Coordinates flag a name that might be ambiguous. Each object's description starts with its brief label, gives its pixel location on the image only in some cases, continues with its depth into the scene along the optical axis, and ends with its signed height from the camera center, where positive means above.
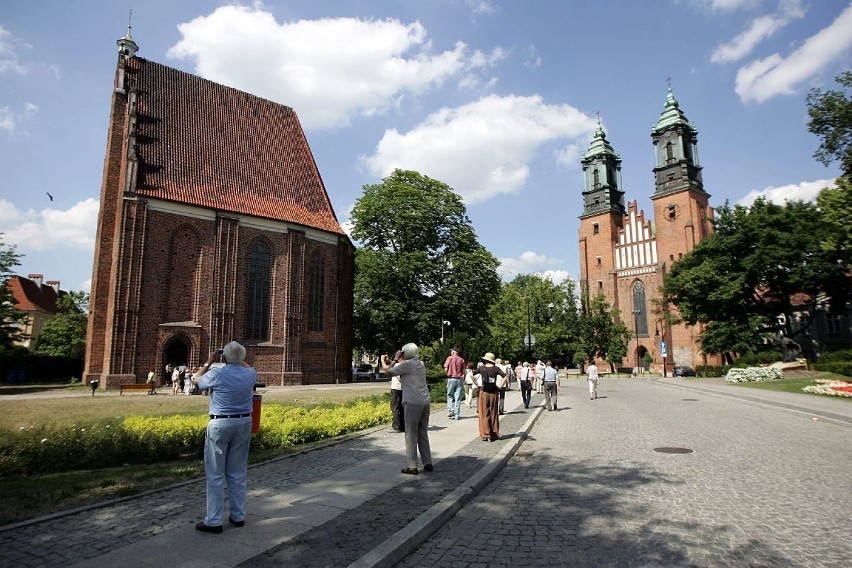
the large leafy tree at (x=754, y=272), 39.28 +6.12
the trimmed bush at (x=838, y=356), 31.31 -0.41
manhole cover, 9.12 -1.78
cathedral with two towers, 56.31 +13.20
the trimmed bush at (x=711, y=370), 41.57 -1.70
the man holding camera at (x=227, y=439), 4.76 -0.82
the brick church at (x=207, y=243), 28.30 +6.74
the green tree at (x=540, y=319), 57.53 +3.69
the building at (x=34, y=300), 60.19 +6.57
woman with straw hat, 10.39 -1.03
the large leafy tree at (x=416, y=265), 35.81 +6.11
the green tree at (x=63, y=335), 47.06 +1.72
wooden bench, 22.81 -1.50
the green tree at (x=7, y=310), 30.75 +2.60
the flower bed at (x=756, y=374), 31.28 -1.49
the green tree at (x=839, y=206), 22.88 +6.50
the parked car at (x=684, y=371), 51.25 -2.07
